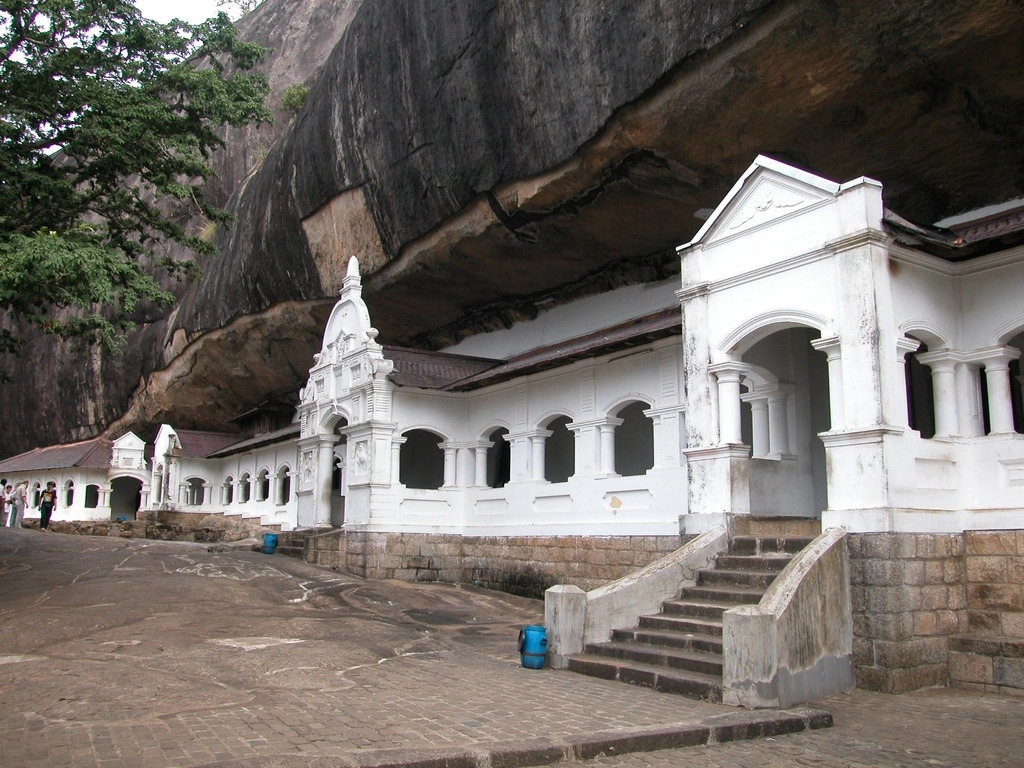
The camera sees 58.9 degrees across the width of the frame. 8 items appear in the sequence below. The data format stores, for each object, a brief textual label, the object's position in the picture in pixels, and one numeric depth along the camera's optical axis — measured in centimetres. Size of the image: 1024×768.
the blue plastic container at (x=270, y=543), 2231
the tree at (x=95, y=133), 1296
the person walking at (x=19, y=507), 3559
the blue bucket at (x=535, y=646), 1003
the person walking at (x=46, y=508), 3066
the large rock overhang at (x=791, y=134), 1197
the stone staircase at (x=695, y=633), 888
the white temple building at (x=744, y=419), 991
